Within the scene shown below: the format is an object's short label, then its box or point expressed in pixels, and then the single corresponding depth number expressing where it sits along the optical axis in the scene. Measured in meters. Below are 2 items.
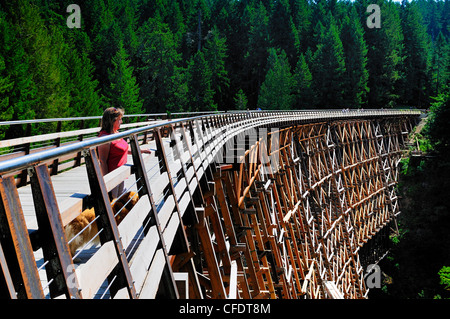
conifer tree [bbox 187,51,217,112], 49.66
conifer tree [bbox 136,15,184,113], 47.56
